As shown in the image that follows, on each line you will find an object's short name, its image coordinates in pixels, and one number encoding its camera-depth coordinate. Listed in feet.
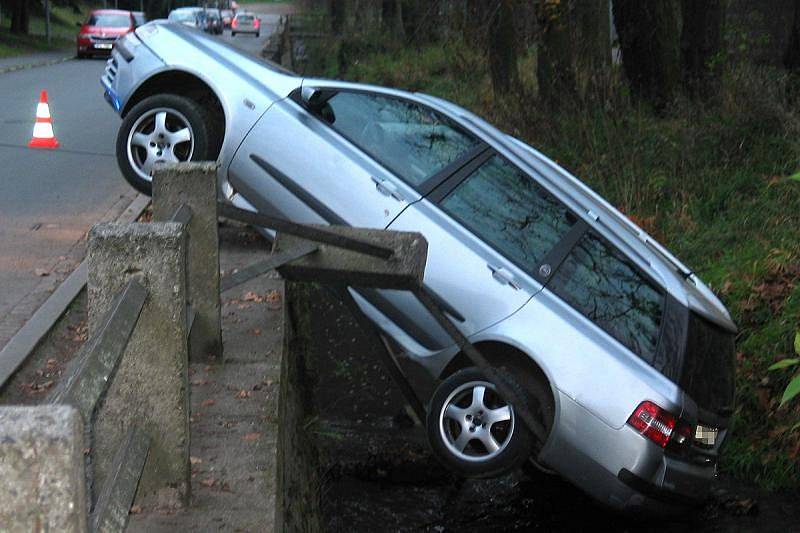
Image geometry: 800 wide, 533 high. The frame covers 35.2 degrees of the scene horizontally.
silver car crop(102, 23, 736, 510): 21.90
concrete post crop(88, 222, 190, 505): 12.33
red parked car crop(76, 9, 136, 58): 144.97
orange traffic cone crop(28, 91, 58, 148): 50.21
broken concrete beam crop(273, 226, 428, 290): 22.29
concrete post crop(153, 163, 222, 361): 20.20
